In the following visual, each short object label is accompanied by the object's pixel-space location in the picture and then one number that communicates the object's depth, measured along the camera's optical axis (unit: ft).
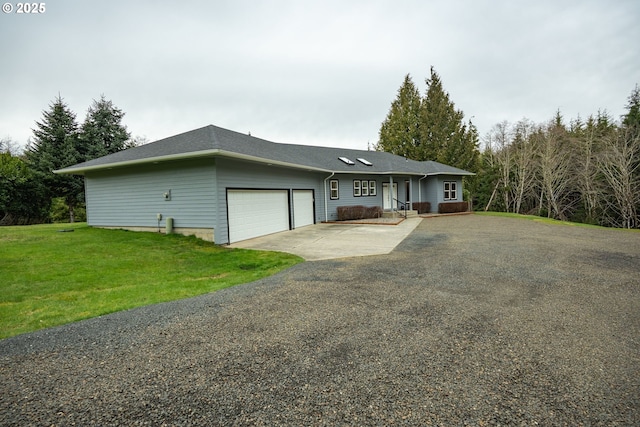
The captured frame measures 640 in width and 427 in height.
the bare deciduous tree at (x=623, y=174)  60.80
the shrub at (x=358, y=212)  57.52
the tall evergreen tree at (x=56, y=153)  73.41
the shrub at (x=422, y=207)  69.92
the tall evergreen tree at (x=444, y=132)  109.29
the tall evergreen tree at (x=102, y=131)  80.28
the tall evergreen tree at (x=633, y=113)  65.84
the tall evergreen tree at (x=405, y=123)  116.26
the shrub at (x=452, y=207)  70.13
